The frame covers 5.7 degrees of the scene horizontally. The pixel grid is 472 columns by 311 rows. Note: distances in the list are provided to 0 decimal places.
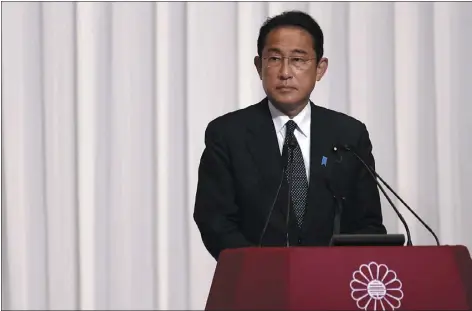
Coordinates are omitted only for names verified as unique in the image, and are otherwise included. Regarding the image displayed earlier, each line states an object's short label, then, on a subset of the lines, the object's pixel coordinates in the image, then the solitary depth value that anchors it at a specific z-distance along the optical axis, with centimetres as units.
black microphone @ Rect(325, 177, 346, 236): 1131
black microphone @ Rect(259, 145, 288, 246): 1141
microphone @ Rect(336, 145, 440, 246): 1114
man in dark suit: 1138
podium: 1079
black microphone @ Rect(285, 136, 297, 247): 1127
